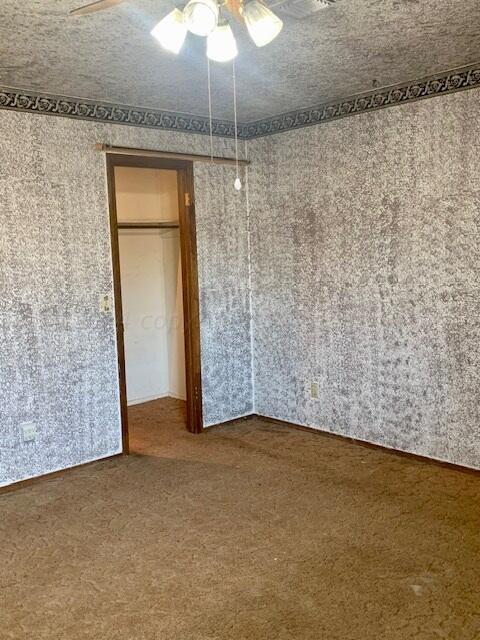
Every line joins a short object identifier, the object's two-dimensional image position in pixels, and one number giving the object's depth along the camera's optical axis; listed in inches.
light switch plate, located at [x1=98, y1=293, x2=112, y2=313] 158.9
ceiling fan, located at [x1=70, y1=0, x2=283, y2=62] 76.2
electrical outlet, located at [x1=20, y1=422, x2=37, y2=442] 145.7
